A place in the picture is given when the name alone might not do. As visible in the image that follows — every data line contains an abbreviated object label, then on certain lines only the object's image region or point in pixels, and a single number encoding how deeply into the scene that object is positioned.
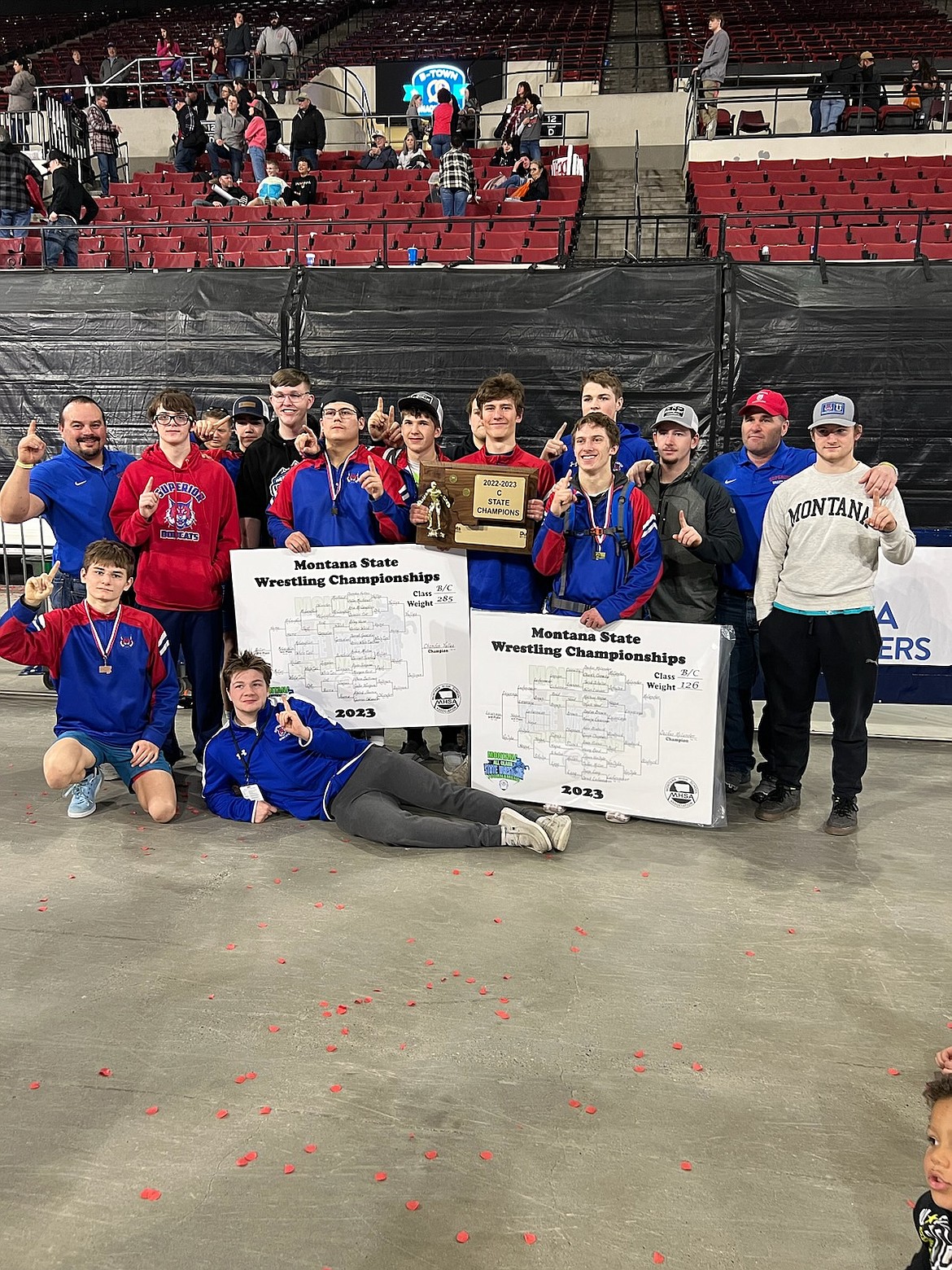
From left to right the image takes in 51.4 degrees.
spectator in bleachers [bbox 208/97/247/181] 15.34
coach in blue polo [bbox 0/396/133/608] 5.32
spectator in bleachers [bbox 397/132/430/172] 15.30
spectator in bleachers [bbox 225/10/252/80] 18.23
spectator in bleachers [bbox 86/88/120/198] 16.06
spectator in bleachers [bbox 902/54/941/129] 15.20
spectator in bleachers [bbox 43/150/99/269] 12.26
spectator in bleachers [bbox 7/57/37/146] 17.17
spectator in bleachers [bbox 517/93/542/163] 14.58
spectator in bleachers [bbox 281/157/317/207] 14.15
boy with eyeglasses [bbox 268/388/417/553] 5.04
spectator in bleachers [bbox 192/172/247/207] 14.32
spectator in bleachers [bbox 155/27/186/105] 18.94
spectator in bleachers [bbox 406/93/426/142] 15.91
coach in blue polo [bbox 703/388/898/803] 5.06
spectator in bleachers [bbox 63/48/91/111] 19.34
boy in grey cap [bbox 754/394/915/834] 4.48
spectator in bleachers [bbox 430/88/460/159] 15.12
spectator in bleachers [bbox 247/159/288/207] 14.10
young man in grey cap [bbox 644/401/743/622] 4.70
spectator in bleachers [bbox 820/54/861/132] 15.25
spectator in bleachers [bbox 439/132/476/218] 12.87
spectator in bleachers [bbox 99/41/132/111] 18.86
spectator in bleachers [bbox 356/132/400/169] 15.54
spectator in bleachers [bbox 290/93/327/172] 14.61
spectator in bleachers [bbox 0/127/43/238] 12.88
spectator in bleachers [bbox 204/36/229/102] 18.42
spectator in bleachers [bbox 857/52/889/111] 14.94
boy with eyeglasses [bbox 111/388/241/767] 5.12
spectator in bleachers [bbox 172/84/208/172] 15.75
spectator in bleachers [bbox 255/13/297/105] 17.92
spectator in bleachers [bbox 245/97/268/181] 14.92
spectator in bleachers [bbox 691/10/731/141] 15.58
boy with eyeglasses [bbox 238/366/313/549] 5.44
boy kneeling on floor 4.74
